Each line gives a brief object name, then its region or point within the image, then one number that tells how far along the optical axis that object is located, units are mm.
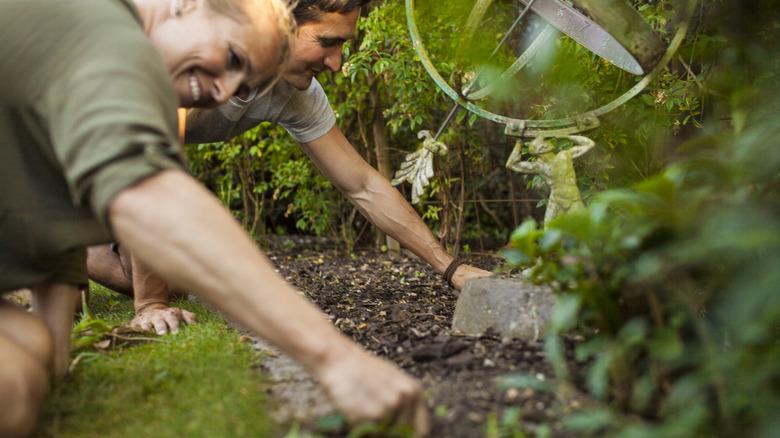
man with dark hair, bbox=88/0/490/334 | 3322
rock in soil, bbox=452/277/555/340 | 2508
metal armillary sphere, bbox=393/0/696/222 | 2678
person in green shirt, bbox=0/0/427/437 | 1631
